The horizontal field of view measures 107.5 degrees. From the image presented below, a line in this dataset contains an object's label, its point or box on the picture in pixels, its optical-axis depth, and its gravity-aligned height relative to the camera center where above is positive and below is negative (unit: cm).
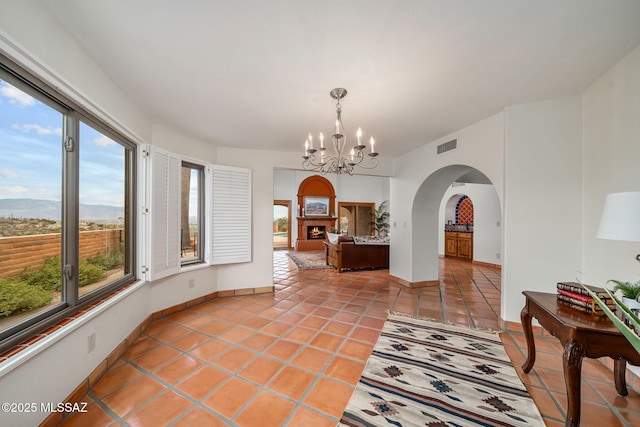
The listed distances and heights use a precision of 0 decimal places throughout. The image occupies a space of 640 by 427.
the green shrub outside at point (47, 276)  139 -41
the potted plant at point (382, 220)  1021 -31
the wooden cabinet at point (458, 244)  686 -95
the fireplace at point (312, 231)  930 -76
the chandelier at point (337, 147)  211 +61
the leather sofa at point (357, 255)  562 -102
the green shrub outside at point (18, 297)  125 -50
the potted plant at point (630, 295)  132 -47
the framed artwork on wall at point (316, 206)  968 +28
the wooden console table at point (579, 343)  127 -72
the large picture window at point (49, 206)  127 +3
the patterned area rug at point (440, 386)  150 -131
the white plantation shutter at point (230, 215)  362 -5
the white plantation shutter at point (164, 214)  265 -3
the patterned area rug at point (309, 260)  612 -142
